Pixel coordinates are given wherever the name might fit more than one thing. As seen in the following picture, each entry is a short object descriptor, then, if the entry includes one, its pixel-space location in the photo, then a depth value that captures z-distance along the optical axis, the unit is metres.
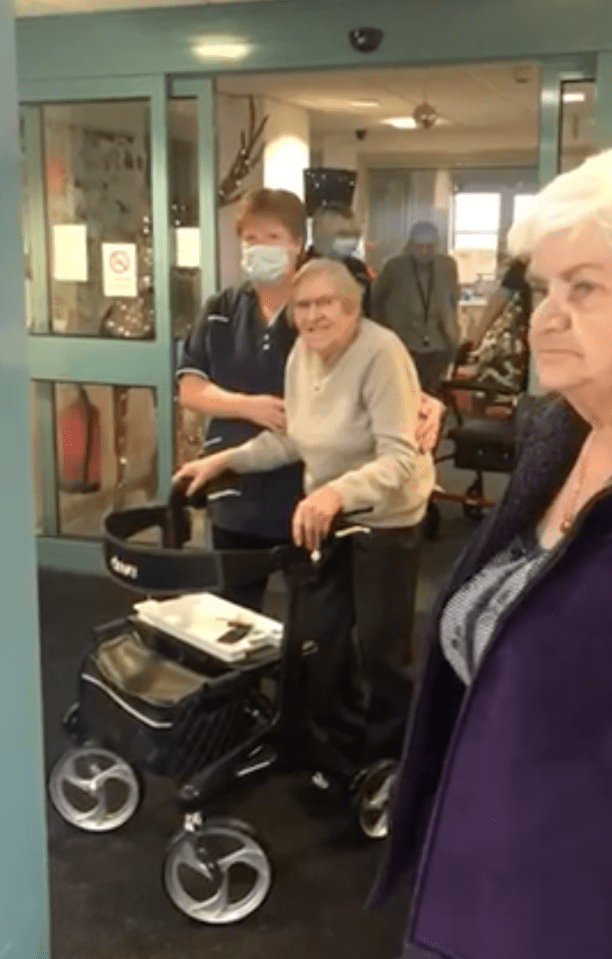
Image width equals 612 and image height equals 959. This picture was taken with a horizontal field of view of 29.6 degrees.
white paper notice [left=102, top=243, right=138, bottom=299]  4.54
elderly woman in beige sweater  2.39
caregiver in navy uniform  2.70
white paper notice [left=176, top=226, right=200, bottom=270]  4.45
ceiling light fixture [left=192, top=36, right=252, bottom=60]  4.18
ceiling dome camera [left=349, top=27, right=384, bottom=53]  3.99
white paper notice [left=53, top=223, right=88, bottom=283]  4.59
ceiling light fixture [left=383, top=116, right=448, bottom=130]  8.88
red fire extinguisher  4.79
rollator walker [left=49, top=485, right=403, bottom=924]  2.34
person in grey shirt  6.46
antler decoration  5.61
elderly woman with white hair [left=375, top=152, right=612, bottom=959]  1.05
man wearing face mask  4.02
